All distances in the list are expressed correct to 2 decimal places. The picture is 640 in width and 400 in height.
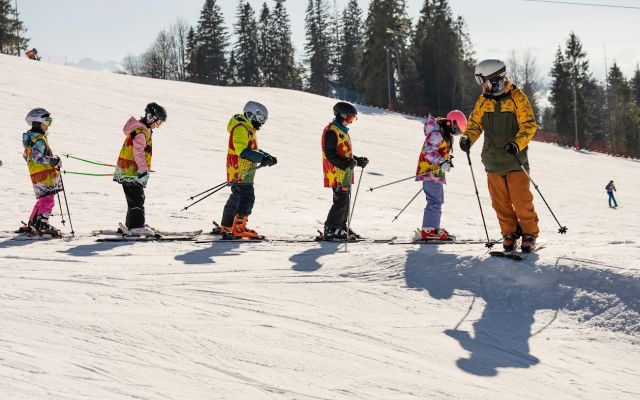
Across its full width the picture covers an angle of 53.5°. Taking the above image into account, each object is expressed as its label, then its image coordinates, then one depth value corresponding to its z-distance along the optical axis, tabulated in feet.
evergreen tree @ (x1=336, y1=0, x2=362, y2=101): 232.73
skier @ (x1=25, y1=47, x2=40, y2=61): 123.54
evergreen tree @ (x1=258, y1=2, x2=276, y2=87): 222.42
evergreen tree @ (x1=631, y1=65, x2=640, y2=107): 291.38
